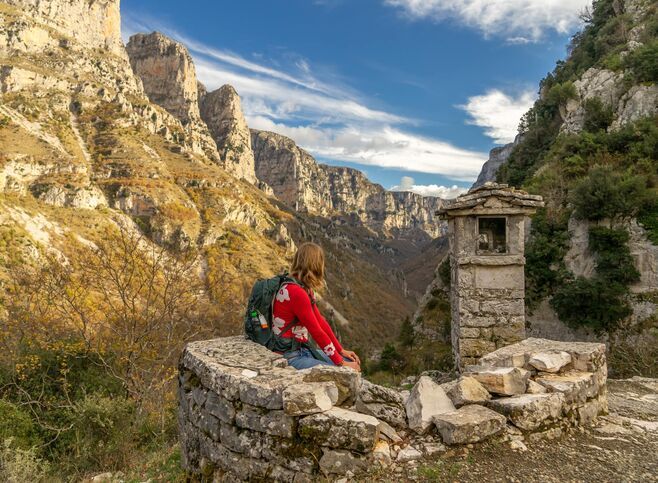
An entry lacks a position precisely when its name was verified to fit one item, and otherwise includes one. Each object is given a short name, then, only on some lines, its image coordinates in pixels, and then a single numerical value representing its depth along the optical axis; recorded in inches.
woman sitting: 145.0
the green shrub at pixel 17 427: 231.3
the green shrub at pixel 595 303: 399.6
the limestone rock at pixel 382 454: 117.2
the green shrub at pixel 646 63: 685.3
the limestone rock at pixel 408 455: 119.9
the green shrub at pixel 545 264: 452.1
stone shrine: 294.7
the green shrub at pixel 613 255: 407.8
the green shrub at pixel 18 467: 179.5
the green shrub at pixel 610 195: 426.3
